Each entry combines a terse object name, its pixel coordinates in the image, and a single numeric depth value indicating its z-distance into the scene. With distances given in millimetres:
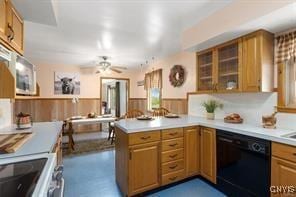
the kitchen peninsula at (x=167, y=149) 1550
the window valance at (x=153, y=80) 3944
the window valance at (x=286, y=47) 1577
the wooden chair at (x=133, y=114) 2748
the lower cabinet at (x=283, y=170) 1191
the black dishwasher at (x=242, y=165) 1362
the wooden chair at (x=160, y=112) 3171
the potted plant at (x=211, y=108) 2280
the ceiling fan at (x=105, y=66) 3608
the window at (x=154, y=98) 4185
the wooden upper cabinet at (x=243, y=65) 1640
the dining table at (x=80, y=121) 3015
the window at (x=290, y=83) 1635
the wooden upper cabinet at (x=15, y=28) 1220
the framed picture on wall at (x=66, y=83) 4256
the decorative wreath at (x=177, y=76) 3201
